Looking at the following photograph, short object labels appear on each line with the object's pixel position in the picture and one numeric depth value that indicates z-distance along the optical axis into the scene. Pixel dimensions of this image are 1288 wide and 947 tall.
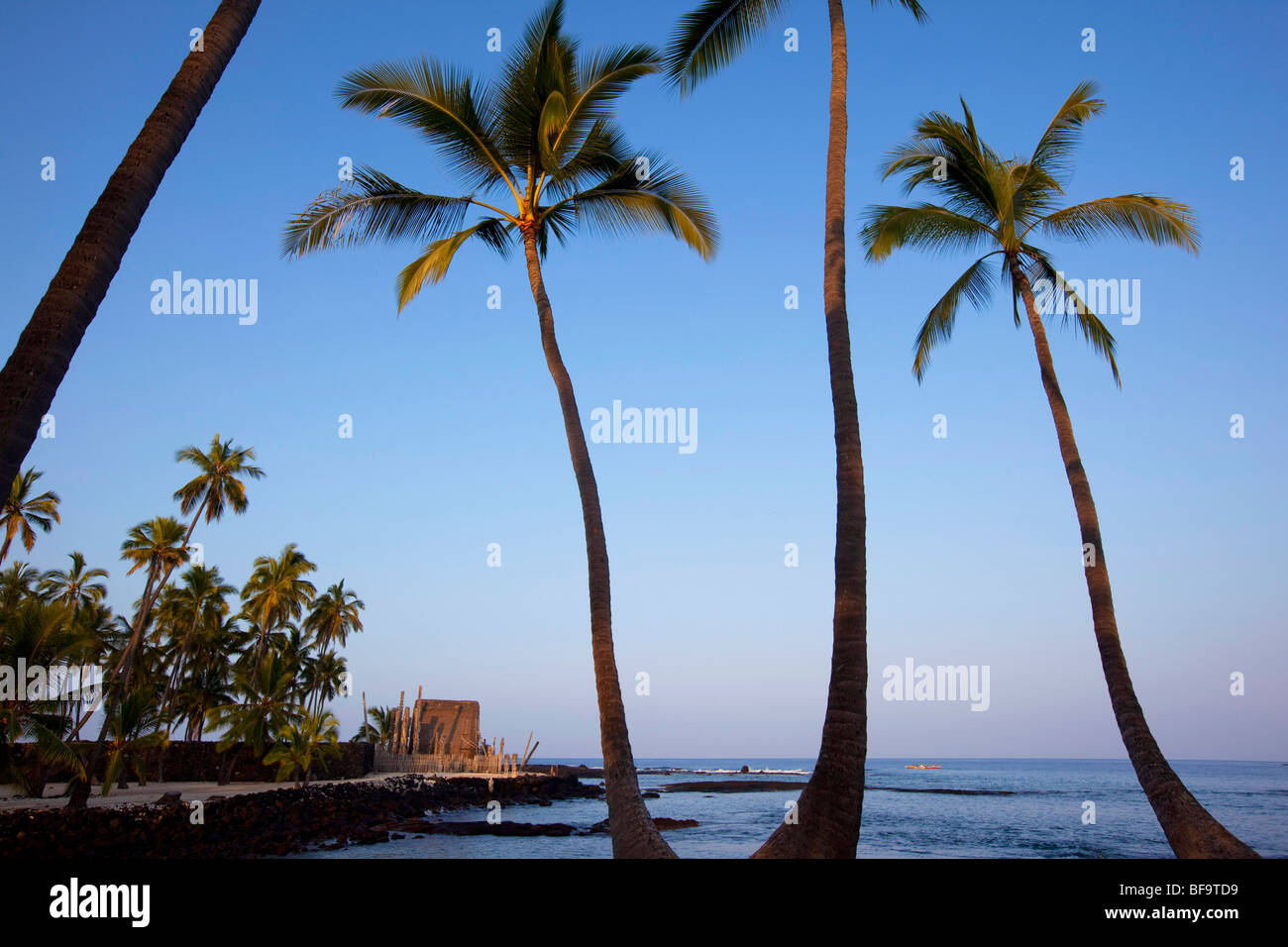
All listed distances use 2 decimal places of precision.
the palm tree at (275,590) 46.00
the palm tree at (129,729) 25.16
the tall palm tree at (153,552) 33.72
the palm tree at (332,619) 58.88
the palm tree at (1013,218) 13.63
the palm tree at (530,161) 12.84
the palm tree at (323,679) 54.91
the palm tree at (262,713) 35.94
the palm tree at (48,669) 20.33
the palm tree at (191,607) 39.50
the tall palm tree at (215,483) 38.53
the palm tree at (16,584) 32.25
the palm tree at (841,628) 7.85
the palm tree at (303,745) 34.44
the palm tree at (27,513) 34.97
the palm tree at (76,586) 42.59
